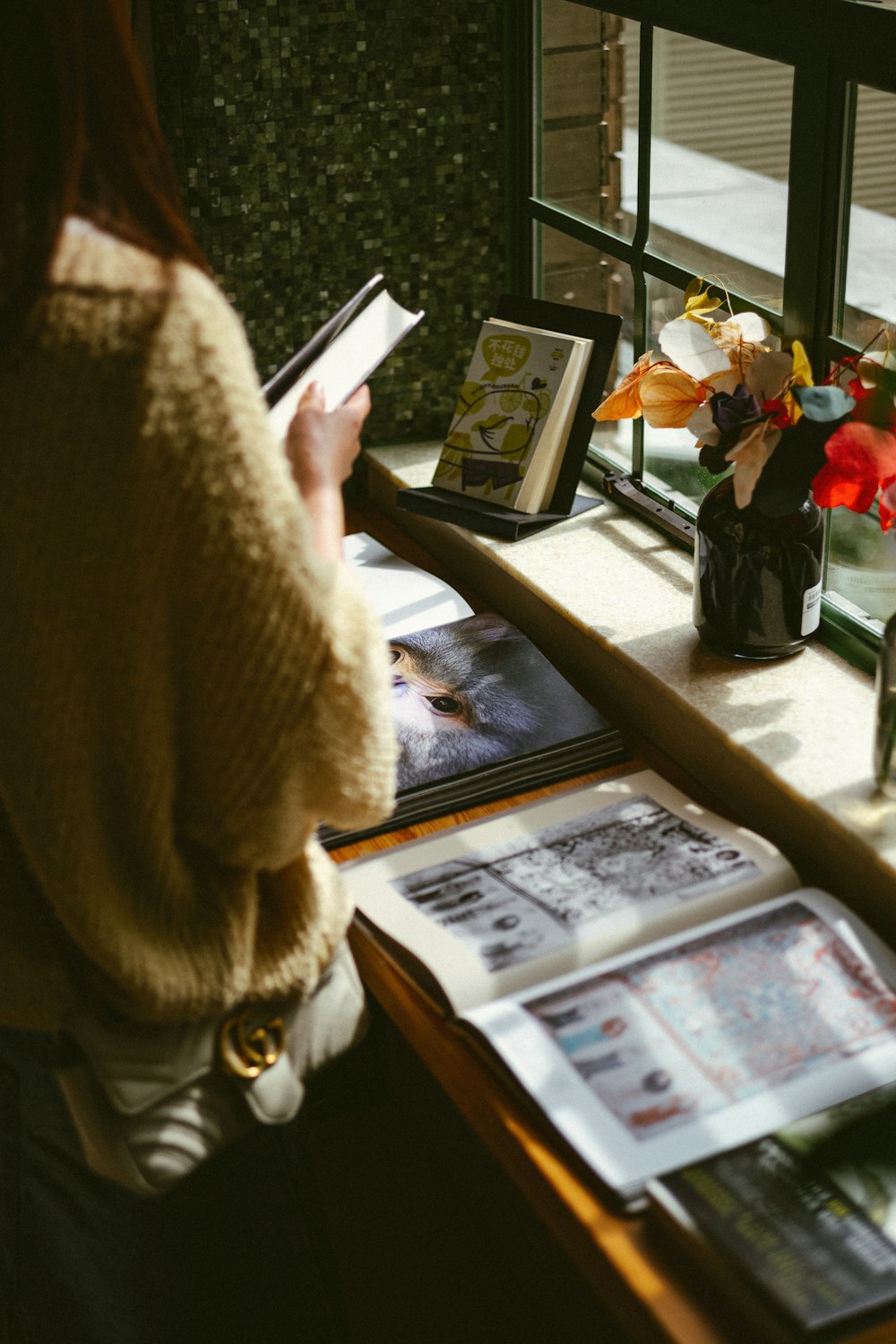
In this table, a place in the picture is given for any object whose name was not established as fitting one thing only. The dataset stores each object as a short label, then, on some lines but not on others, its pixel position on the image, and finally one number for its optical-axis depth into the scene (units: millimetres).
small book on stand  1567
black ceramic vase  1236
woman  700
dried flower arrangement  1085
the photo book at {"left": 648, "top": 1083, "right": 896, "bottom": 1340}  767
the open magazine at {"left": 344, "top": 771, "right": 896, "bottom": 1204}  913
